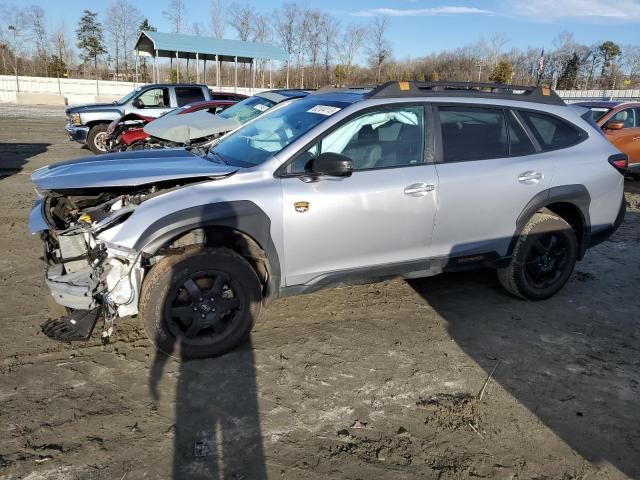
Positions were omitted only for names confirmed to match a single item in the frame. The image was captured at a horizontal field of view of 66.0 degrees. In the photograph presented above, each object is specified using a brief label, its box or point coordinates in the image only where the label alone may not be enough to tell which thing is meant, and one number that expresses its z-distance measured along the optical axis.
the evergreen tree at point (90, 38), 58.84
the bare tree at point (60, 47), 53.53
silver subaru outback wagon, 3.28
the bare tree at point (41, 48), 53.46
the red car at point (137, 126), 10.06
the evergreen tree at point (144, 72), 55.06
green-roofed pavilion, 27.77
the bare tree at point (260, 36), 53.62
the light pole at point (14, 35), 51.97
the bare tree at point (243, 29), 53.00
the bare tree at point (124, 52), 55.97
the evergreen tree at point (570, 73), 59.84
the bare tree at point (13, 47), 51.71
